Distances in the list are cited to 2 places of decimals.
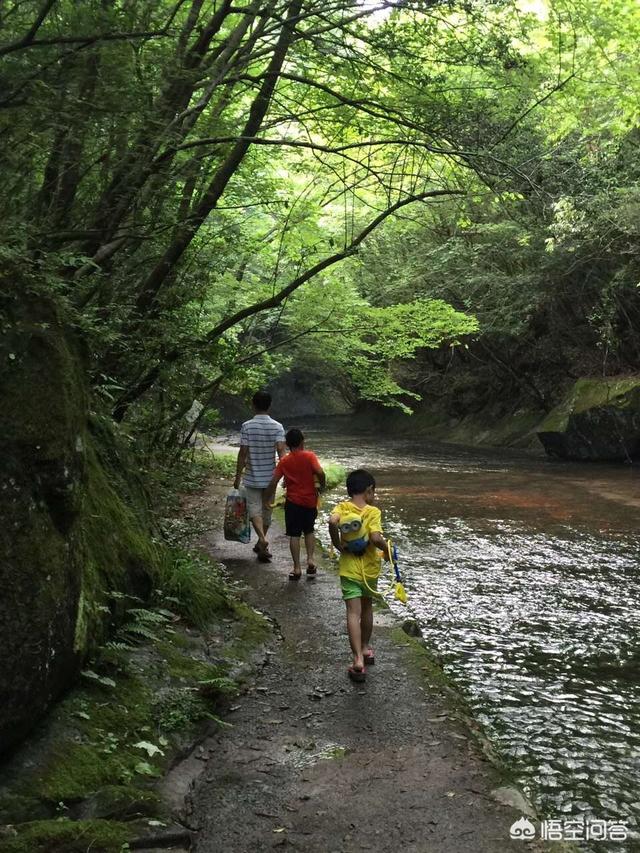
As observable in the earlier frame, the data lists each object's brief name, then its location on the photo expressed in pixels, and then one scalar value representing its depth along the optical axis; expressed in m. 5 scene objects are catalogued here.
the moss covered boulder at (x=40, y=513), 3.32
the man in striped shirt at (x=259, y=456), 8.47
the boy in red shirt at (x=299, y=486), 7.88
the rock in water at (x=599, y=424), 20.22
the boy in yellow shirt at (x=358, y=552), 5.26
